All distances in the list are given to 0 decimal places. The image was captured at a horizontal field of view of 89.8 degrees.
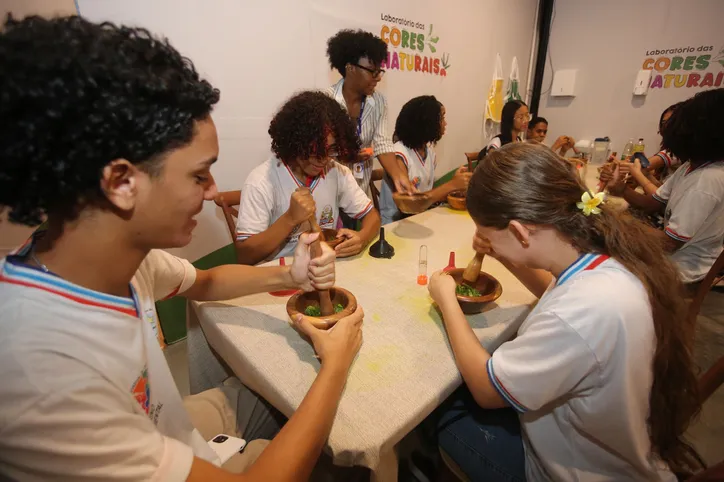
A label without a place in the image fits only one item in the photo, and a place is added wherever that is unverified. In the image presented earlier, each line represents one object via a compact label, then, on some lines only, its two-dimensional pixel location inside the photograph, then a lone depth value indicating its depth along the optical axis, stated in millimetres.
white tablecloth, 818
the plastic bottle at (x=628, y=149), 3788
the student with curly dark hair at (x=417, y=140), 2635
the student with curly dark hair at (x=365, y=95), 2326
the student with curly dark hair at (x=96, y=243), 513
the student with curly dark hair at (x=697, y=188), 1763
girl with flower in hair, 798
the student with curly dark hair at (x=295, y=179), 1653
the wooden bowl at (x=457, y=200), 2223
